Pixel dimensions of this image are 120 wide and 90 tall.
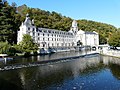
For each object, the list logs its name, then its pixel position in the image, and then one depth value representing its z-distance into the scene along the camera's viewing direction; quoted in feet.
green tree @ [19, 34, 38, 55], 100.28
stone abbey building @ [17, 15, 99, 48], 129.96
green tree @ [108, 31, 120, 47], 119.71
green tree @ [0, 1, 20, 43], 117.48
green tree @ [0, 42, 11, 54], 90.27
